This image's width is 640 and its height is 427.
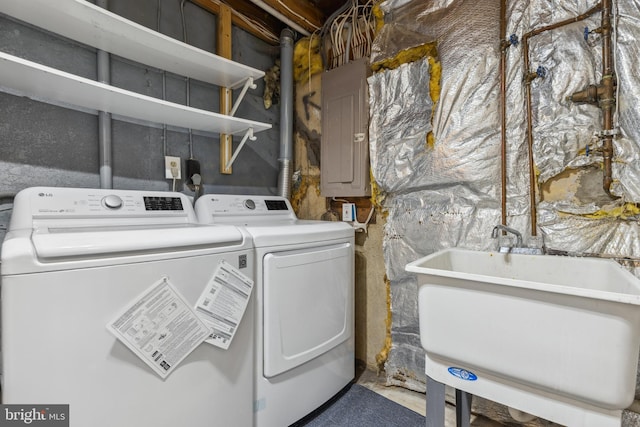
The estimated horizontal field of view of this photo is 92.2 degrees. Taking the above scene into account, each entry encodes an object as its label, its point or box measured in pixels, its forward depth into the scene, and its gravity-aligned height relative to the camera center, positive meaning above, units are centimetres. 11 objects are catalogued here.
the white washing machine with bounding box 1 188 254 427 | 77 -28
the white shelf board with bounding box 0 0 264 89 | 121 +78
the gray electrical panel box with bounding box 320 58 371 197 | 181 +47
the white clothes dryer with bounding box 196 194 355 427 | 126 -46
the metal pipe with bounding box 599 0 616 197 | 114 +43
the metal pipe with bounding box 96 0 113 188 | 150 +38
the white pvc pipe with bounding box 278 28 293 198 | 213 +69
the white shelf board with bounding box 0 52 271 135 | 112 +49
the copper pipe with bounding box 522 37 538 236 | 131 +14
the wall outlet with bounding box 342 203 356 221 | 190 -2
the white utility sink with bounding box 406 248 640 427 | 76 -37
